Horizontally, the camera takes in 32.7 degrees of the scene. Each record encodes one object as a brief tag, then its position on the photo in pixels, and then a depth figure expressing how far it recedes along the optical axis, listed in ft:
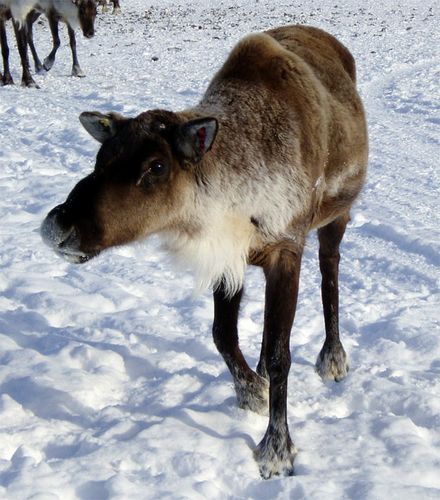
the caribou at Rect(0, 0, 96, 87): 38.50
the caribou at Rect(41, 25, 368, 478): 9.46
